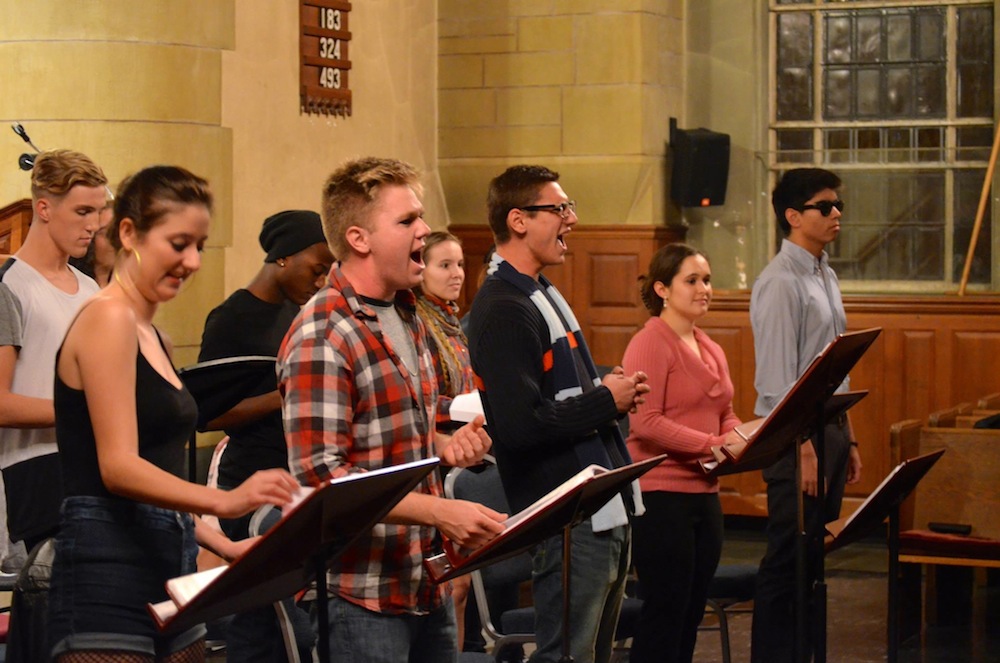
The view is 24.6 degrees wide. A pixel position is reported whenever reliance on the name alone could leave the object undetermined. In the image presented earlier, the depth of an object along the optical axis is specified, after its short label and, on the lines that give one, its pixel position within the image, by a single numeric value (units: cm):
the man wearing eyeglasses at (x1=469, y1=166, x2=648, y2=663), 518
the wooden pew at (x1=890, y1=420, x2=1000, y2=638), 898
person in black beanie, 598
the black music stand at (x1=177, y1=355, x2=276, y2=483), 569
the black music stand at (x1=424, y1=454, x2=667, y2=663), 384
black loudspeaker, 1333
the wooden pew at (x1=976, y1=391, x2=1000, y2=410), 1065
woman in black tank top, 348
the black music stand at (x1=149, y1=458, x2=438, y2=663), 311
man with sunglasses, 729
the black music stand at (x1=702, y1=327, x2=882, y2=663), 571
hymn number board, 1160
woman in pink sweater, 650
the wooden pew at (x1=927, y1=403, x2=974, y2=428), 953
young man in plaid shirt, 394
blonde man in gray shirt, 492
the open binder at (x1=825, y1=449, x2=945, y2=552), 625
